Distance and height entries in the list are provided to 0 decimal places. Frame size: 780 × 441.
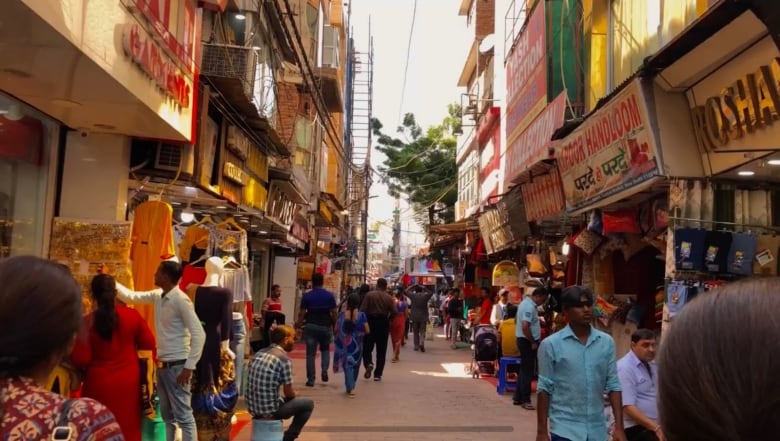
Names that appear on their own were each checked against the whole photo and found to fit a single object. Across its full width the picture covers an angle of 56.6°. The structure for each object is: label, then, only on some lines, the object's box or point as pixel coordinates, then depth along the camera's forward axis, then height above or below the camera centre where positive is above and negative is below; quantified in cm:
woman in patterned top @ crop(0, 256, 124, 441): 199 -21
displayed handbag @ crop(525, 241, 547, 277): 1270 +51
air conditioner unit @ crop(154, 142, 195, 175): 874 +150
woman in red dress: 520 -57
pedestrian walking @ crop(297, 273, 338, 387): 1210 -52
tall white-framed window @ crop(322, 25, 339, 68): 2802 +940
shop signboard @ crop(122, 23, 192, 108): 648 +214
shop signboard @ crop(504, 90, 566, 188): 1125 +273
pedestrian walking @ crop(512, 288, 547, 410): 1072 -64
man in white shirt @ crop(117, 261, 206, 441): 654 -59
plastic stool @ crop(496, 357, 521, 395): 1231 -136
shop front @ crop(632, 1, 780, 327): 604 +138
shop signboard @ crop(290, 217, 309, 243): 2088 +175
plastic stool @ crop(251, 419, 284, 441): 643 -128
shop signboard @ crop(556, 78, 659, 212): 783 +179
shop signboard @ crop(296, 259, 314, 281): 2640 +60
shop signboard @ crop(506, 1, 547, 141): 1246 +414
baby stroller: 1435 -112
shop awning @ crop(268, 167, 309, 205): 1587 +237
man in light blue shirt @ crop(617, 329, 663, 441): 519 -64
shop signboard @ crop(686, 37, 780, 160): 594 +178
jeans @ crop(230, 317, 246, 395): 934 -71
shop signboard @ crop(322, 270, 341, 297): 2609 +19
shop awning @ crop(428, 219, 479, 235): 2158 +198
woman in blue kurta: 1181 -86
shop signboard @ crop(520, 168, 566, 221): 1157 +169
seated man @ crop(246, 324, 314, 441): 638 -91
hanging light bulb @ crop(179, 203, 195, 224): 1013 +94
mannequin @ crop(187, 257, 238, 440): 721 -87
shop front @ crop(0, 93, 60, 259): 677 +102
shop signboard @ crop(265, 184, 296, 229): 1562 +181
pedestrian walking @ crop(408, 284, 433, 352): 2008 -63
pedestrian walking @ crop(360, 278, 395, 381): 1295 -50
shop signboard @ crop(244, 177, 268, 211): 1287 +170
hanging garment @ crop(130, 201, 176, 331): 827 +45
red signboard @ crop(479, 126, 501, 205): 2255 +420
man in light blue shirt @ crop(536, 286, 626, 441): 475 -55
